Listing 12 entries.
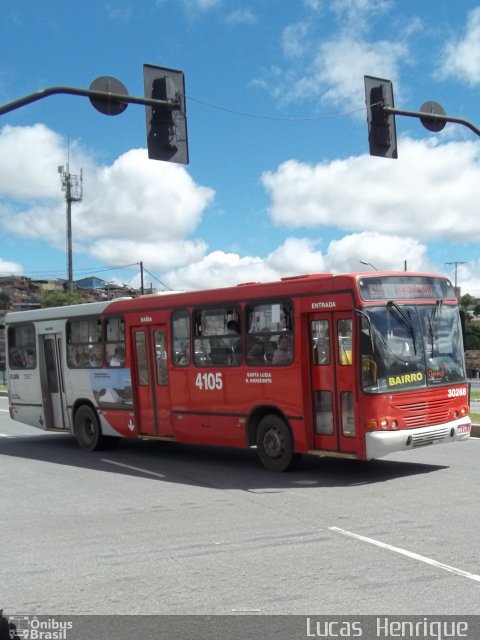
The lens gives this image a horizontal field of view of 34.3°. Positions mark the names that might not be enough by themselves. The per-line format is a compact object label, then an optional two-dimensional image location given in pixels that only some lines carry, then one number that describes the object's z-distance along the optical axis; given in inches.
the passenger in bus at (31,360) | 682.2
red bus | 429.1
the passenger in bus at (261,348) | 477.7
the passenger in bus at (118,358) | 593.0
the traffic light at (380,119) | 486.3
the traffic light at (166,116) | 423.5
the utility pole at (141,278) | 2266.2
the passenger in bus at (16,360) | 702.6
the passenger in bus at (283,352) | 464.4
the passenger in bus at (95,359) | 614.2
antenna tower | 2955.2
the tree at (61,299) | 2817.4
